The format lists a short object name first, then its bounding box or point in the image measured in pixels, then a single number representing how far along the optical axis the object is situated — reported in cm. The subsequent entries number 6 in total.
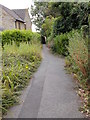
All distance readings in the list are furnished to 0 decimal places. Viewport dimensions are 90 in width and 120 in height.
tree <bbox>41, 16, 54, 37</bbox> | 1823
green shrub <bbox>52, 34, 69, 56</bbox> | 959
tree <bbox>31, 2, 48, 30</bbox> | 2732
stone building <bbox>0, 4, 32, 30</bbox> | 2017
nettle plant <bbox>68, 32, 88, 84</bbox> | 430
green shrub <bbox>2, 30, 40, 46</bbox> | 1229
